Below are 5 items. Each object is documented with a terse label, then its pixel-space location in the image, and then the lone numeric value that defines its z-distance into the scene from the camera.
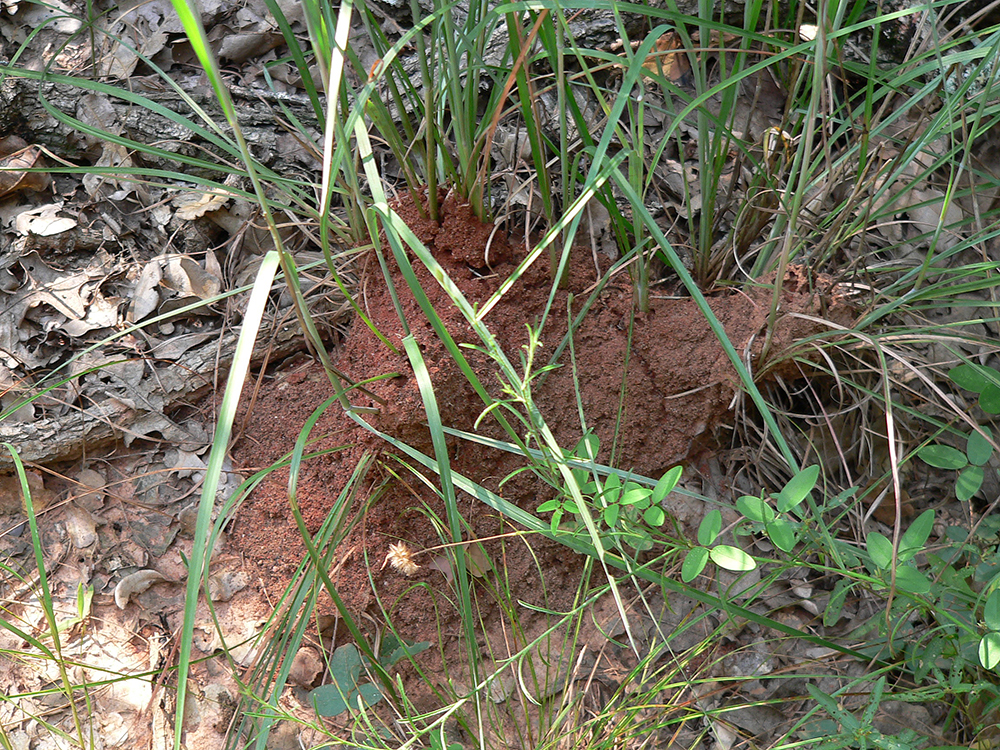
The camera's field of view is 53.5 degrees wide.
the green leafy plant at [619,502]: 0.48
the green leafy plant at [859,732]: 0.49
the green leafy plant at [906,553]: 0.49
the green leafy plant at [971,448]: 0.53
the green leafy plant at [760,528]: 0.48
